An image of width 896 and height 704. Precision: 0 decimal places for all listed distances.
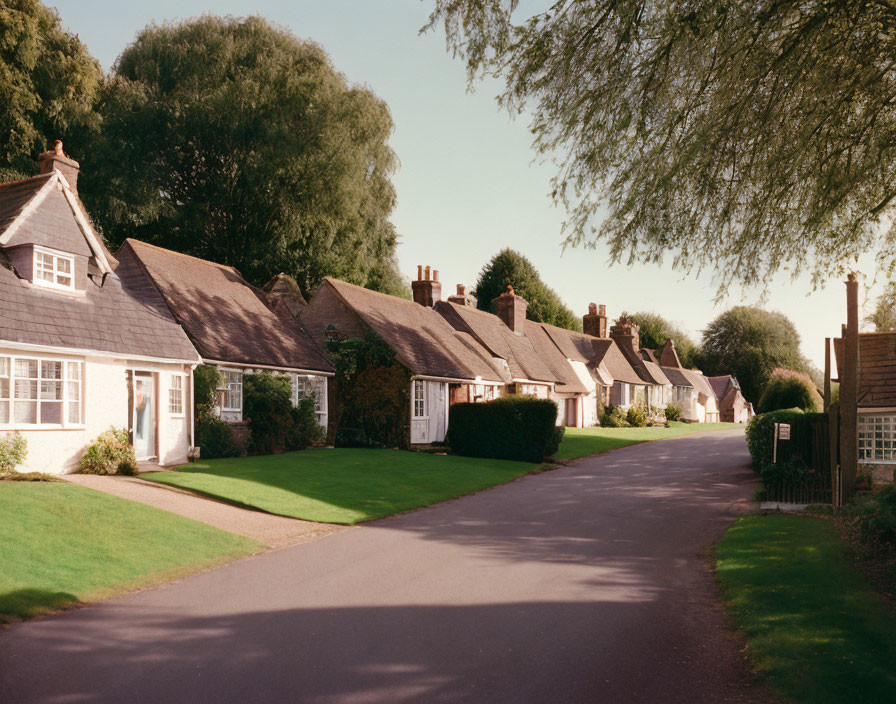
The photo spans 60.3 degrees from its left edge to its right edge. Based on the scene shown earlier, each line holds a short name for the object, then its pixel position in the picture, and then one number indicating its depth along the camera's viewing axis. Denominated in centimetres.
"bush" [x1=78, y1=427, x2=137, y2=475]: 1953
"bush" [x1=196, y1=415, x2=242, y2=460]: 2452
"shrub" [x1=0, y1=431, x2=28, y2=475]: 1731
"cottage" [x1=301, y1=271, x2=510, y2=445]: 3306
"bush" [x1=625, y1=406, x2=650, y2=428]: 6091
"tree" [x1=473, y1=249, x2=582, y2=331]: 7719
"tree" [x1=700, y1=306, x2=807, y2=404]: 9550
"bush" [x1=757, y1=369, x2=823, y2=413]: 4588
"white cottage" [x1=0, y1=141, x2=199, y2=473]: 1867
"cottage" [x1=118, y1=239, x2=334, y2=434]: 2641
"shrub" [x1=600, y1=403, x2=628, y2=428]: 5838
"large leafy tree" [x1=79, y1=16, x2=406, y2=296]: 4134
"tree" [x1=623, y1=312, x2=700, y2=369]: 9962
